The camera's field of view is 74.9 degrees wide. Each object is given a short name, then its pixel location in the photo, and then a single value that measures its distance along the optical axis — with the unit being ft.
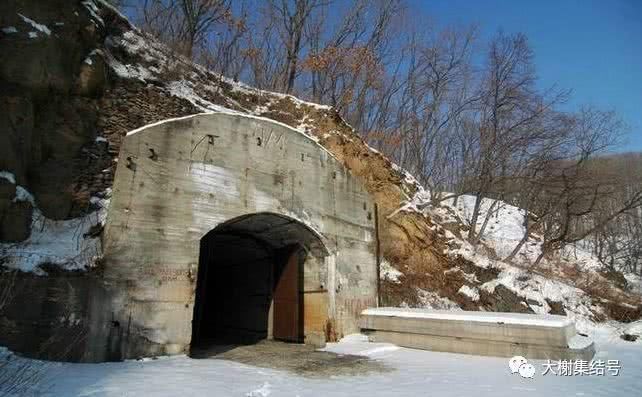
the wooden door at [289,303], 33.47
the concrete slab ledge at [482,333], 22.63
